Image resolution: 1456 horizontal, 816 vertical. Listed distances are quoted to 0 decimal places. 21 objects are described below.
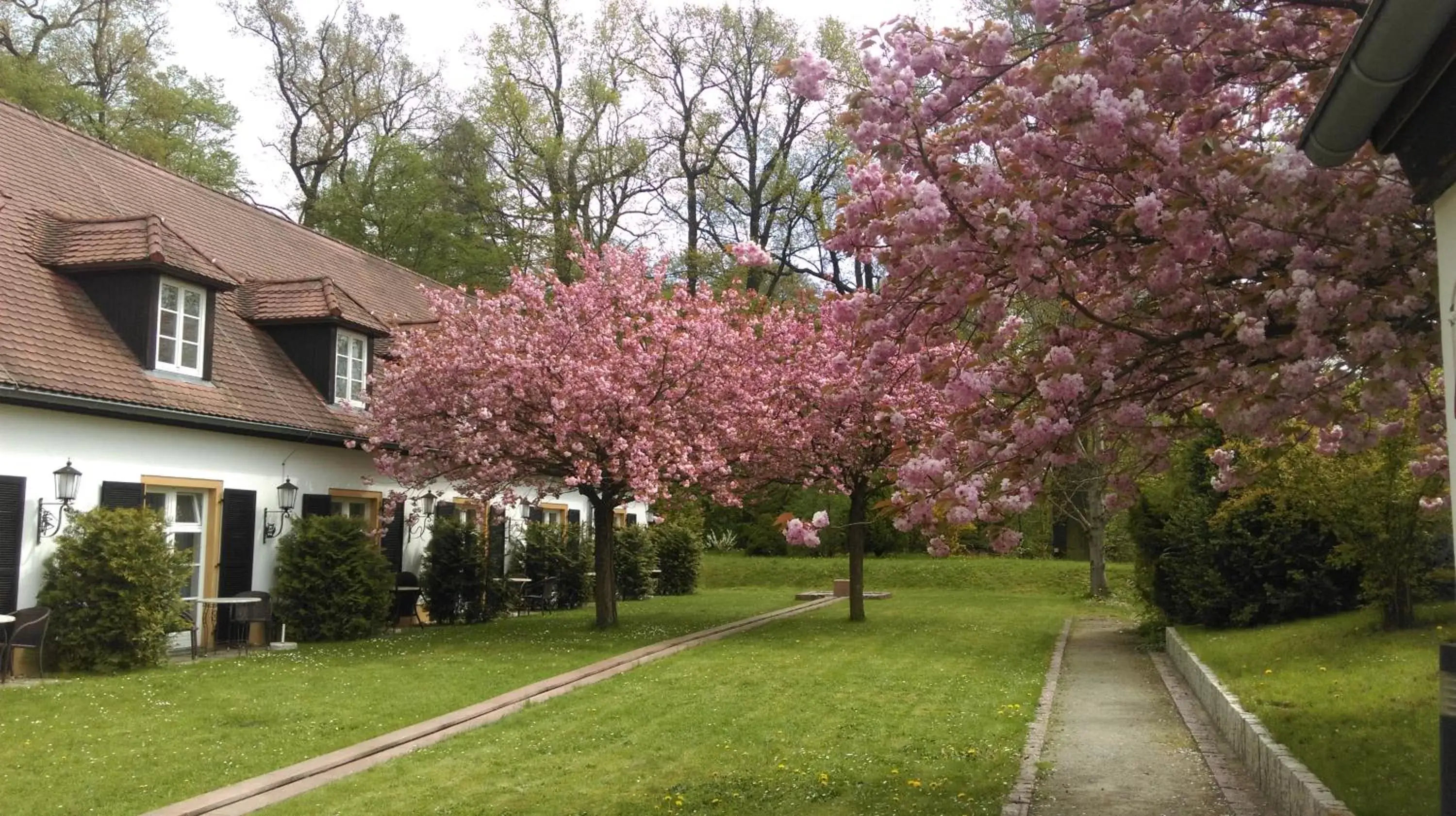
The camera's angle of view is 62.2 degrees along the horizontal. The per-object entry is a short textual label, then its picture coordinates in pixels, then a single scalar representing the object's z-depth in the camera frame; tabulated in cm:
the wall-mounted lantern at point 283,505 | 1664
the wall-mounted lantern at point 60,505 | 1294
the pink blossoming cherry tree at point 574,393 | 1656
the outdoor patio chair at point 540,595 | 2333
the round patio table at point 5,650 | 1199
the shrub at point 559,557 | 2384
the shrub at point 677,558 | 3038
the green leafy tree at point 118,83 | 2961
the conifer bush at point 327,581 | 1647
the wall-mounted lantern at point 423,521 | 2015
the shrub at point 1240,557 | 1430
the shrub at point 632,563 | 2708
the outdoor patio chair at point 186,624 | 1359
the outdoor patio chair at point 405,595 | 1941
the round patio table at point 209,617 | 1547
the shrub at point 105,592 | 1271
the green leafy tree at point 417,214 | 3534
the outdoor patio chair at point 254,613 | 1532
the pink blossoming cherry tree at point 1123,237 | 574
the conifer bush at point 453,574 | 2038
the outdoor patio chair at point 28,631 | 1199
